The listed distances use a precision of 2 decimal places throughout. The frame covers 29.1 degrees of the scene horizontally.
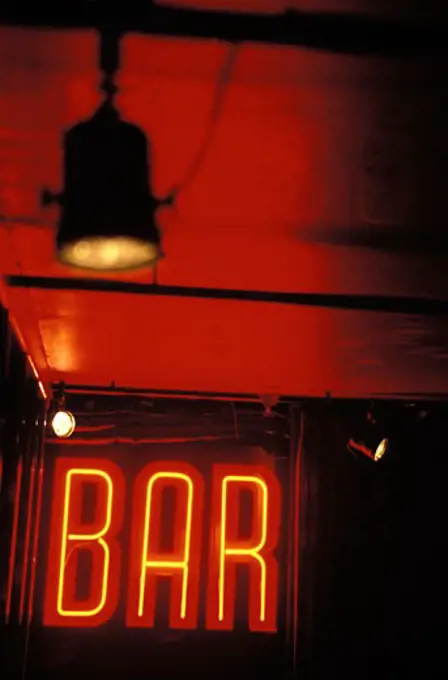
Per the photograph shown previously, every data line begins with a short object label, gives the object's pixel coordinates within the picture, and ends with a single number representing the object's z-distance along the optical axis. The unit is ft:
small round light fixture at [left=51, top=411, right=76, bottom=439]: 19.61
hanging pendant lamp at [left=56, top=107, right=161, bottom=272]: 6.40
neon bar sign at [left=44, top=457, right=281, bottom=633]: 21.04
